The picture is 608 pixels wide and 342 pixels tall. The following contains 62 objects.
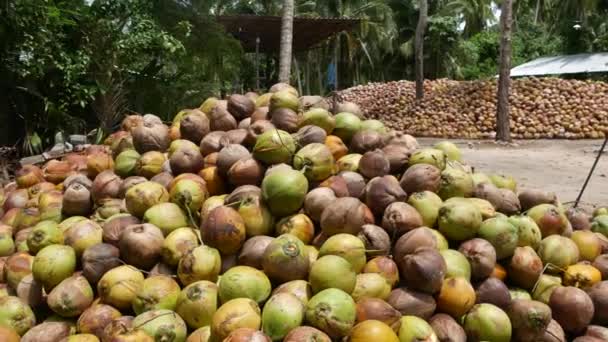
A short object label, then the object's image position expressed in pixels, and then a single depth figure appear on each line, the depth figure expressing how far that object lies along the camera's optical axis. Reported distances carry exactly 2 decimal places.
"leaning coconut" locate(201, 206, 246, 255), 2.56
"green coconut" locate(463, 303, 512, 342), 2.39
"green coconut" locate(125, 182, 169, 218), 2.89
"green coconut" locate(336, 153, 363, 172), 3.18
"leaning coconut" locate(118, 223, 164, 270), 2.58
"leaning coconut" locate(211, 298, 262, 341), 2.12
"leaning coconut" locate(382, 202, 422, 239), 2.65
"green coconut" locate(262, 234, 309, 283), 2.42
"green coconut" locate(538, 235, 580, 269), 2.87
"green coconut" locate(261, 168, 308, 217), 2.74
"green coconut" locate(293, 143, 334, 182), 2.97
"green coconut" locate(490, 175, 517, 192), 3.51
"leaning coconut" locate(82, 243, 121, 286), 2.59
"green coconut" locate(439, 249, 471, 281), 2.51
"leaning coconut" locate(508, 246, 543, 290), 2.70
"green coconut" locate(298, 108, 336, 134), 3.36
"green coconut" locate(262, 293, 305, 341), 2.15
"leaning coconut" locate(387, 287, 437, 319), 2.37
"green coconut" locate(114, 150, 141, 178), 3.39
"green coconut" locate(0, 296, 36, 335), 2.42
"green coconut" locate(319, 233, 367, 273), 2.49
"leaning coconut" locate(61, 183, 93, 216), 3.23
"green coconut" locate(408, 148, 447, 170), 3.14
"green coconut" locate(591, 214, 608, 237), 3.58
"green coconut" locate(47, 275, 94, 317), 2.44
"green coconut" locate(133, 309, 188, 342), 2.18
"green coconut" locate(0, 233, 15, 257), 3.11
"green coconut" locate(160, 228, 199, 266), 2.57
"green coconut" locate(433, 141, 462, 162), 3.66
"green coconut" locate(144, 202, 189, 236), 2.75
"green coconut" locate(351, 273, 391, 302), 2.40
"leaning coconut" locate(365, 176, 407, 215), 2.82
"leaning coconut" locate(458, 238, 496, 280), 2.60
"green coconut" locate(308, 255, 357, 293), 2.32
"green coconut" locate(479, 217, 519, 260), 2.69
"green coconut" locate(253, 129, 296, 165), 3.01
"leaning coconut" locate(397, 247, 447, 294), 2.36
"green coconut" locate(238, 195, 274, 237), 2.72
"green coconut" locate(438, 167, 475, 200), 3.03
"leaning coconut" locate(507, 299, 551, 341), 2.44
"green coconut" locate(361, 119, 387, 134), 3.56
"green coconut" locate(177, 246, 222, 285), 2.43
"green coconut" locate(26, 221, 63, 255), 2.83
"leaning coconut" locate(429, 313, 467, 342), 2.33
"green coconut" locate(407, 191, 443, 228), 2.80
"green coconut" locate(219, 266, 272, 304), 2.32
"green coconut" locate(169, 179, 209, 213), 2.87
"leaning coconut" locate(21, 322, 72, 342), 2.36
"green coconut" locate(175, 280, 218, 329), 2.31
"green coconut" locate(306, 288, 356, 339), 2.15
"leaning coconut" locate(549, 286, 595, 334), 2.54
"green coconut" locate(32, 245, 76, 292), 2.58
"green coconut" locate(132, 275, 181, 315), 2.35
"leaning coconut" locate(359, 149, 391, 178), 3.04
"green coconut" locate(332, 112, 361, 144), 3.54
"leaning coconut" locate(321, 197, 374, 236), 2.64
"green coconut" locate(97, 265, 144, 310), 2.44
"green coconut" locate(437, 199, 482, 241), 2.72
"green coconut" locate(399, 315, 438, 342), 2.22
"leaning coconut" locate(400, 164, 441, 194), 2.95
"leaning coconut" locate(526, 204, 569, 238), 3.07
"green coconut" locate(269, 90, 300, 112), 3.53
